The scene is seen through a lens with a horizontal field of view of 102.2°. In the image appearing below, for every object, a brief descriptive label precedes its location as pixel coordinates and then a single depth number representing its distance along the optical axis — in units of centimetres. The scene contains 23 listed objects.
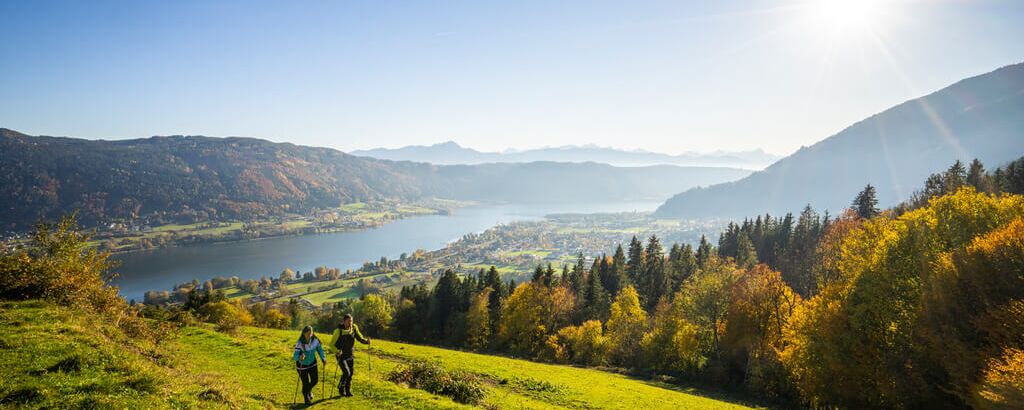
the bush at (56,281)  1881
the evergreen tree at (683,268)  6075
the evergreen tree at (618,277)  6151
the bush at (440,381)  1541
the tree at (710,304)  3544
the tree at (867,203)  5975
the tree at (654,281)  5950
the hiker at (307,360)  1323
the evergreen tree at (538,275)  6108
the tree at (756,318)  3180
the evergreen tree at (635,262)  6562
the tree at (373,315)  6184
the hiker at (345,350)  1422
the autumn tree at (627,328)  4050
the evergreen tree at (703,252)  6685
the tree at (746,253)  6006
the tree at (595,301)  5434
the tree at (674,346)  3575
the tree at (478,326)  5422
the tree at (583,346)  4129
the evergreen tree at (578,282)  5876
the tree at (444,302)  6191
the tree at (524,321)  5016
